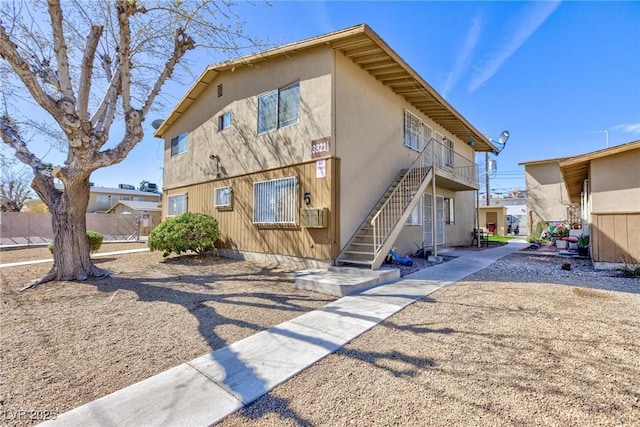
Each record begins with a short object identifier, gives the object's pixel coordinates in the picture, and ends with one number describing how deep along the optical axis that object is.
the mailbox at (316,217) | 7.51
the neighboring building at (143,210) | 22.13
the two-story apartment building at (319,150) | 7.76
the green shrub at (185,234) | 9.12
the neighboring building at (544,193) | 21.50
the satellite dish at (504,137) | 20.23
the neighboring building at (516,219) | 28.89
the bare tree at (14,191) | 28.92
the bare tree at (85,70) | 5.87
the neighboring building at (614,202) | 7.18
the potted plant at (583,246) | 10.93
